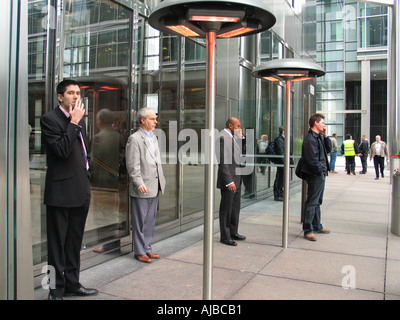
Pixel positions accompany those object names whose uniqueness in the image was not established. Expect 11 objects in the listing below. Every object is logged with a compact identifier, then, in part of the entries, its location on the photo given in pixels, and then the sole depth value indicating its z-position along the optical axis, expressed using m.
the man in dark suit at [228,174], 5.96
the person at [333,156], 20.18
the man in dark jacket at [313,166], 6.41
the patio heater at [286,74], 5.37
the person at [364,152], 19.58
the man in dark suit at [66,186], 3.49
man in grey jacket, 4.98
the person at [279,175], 10.77
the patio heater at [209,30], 2.88
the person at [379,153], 17.22
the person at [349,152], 18.84
